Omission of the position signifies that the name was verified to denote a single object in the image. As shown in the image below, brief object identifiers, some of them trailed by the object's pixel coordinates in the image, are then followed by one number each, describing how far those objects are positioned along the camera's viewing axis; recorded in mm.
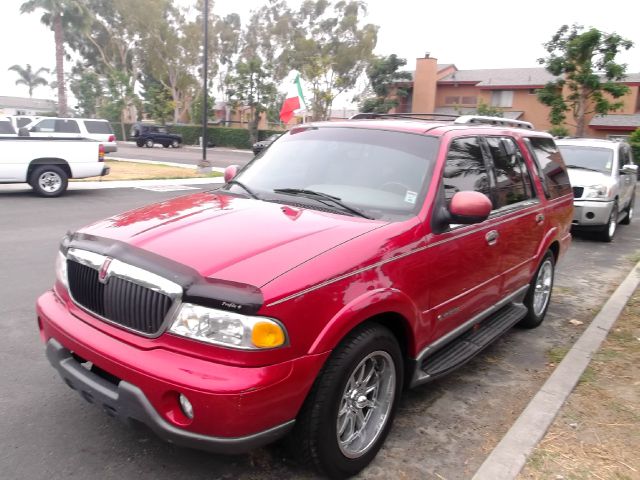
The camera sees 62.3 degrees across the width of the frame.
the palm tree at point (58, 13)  33906
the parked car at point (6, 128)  14969
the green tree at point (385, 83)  45556
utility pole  18922
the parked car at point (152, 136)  40469
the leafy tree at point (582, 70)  23953
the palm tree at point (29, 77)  87625
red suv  2307
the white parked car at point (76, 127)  22734
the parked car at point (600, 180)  9438
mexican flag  20156
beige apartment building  37938
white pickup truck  11688
